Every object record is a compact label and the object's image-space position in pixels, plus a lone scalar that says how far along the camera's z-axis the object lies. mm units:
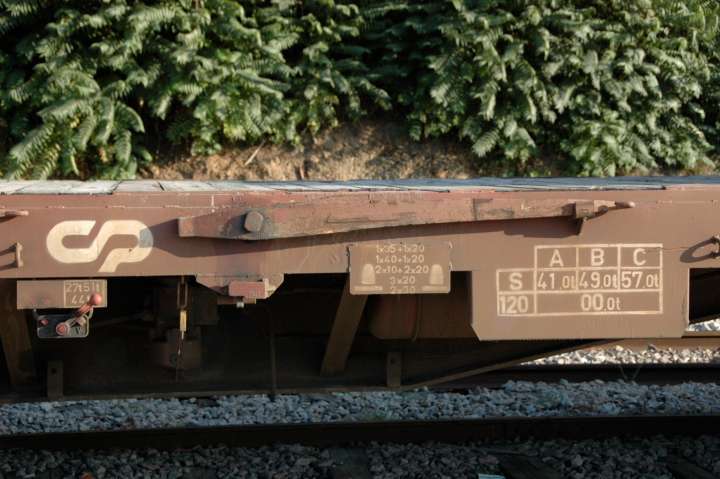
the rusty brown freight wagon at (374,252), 3080
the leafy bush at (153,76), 11383
